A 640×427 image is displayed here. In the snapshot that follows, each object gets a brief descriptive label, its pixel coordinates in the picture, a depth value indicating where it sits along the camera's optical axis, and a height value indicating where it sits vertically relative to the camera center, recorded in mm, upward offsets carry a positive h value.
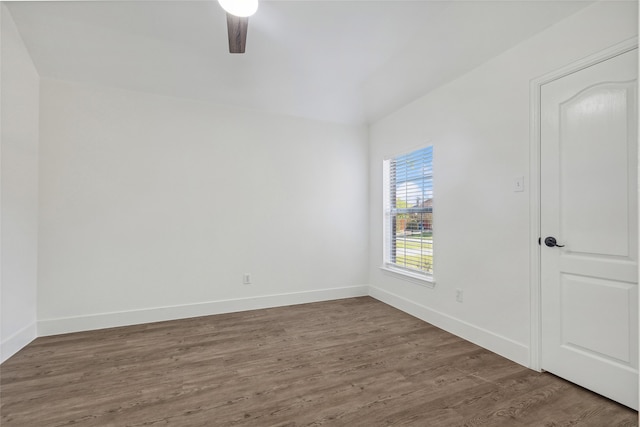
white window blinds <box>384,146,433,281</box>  3342 +2
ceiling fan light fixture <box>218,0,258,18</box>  1640 +1196
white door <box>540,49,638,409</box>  1742 -93
